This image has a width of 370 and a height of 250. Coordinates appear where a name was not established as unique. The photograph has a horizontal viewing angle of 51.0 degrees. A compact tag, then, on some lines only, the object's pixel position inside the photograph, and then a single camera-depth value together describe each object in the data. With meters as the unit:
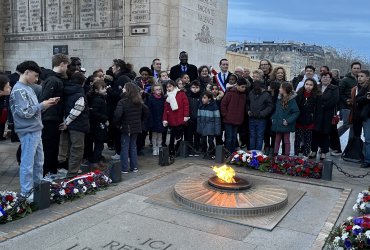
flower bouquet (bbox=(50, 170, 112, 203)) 5.65
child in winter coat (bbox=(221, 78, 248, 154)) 8.54
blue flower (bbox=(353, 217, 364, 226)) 4.19
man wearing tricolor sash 9.78
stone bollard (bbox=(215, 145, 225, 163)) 8.35
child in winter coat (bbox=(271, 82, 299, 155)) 8.27
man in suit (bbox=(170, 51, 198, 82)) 10.45
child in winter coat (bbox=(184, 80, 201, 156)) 8.88
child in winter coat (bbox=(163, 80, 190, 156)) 8.45
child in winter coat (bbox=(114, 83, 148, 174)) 7.23
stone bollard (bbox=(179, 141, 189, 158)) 8.68
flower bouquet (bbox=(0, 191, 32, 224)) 4.90
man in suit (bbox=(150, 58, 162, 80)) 10.27
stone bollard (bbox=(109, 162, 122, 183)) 6.63
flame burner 5.86
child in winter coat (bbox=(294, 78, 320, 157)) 8.46
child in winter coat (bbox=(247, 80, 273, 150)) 8.38
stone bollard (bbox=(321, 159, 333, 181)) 7.21
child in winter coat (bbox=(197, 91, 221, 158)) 8.49
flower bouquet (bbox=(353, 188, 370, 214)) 5.34
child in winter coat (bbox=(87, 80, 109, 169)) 7.08
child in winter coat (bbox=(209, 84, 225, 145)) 8.77
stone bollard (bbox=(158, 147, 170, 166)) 7.93
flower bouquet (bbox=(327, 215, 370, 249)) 3.94
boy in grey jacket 5.29
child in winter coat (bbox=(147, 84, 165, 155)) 8.73
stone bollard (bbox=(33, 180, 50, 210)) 5.32
